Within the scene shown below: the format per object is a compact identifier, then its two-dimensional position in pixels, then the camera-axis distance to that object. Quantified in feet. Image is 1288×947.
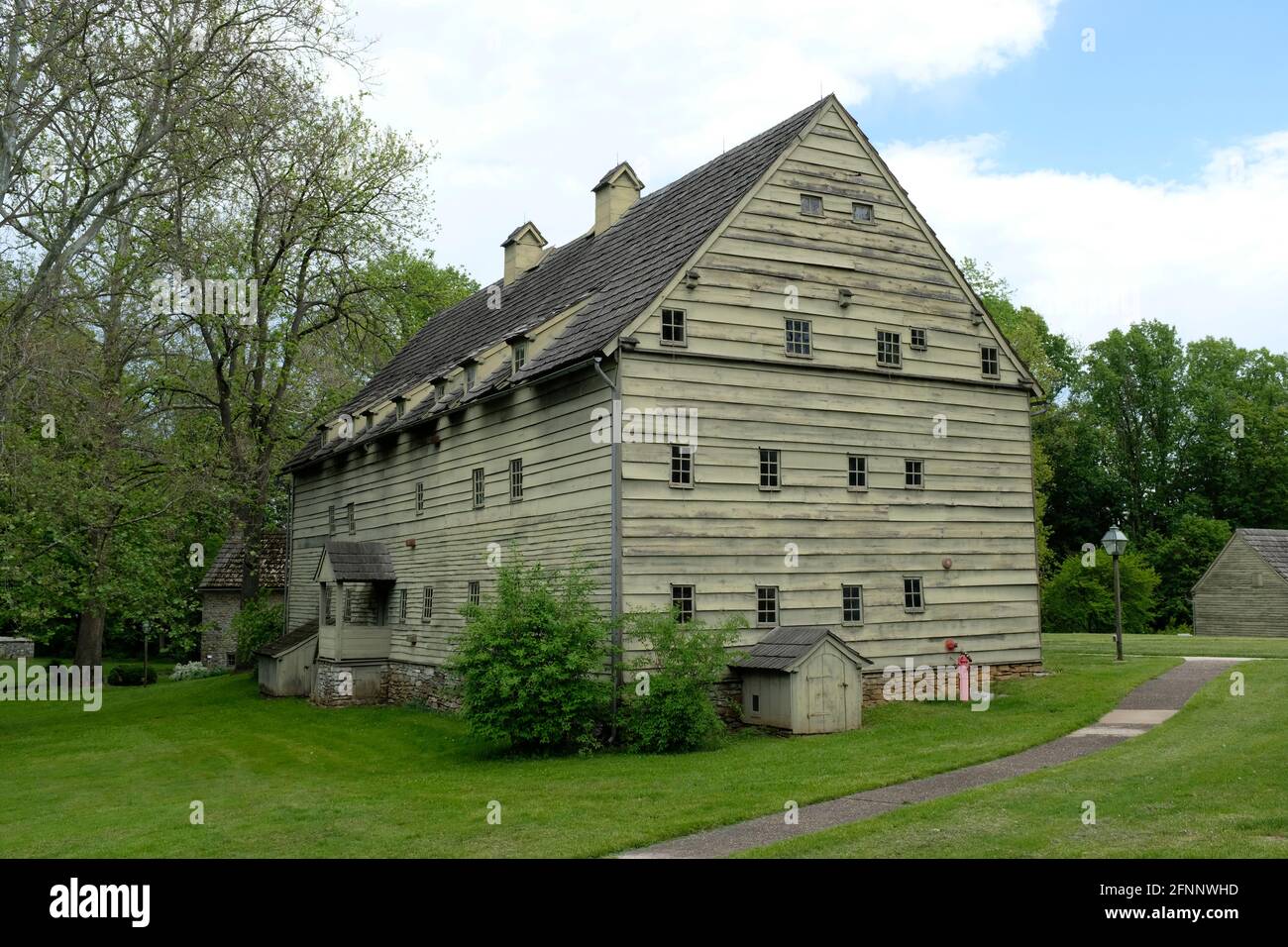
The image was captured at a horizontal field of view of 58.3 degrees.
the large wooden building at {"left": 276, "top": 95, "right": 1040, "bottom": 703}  74.49
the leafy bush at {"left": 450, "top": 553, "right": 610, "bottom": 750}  67.10
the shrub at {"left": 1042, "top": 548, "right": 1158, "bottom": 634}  182.19
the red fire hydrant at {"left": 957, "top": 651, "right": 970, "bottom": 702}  82.43
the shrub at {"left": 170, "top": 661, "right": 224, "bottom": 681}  159.43
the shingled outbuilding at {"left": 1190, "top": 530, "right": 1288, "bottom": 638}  157.99
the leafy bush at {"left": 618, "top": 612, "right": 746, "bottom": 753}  66.28
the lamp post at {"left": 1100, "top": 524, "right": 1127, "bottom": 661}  91.76
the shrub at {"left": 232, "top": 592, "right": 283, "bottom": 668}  132.46
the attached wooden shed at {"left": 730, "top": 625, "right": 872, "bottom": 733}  69.46
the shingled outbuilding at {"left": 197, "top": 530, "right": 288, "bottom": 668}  166.81
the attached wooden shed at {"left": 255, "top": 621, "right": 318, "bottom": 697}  115.14
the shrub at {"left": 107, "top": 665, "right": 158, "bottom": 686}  158.71
